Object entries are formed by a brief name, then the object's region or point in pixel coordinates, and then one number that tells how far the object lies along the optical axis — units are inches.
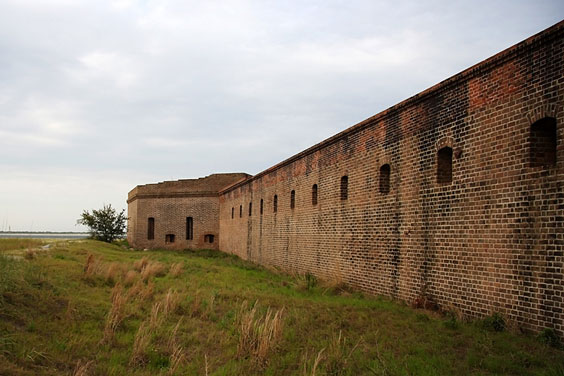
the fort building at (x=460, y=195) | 259.6
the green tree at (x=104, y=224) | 1440.9
